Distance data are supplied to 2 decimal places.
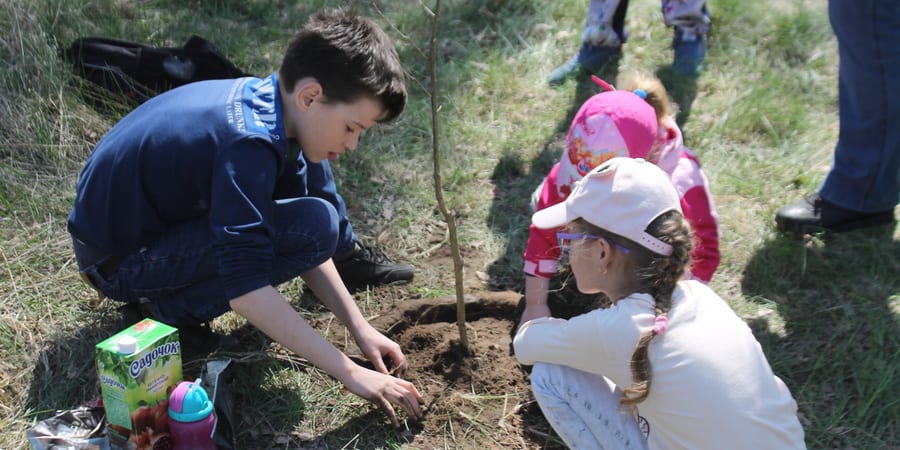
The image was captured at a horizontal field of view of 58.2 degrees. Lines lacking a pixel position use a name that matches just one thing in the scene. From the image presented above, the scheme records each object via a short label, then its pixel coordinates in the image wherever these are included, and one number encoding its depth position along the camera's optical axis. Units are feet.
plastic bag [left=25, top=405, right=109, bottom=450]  7.30
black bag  12.86
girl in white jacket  6.27
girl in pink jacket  9.14
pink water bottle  7.49
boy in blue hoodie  7.68
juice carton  7.13
